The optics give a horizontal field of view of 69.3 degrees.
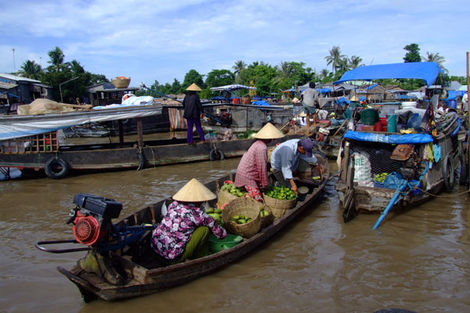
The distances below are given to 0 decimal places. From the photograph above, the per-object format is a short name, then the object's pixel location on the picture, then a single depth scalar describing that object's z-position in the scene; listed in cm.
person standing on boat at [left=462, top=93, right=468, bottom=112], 1716
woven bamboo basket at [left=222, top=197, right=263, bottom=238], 446
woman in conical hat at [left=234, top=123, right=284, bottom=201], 534
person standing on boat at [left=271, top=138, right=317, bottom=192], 585
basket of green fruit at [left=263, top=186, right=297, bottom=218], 532
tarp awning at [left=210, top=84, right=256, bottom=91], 2509
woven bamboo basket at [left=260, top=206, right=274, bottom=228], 479
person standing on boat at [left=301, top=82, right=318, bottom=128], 1339
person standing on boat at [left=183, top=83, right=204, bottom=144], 1057
